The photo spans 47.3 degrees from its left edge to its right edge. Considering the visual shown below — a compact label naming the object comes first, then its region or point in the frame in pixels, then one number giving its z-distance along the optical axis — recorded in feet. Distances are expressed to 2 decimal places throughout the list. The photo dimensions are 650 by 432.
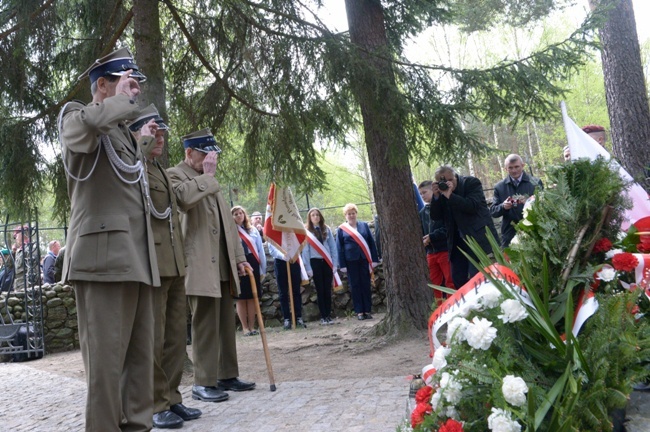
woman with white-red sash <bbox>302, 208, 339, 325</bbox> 38.99
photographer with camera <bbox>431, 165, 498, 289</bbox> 24.34
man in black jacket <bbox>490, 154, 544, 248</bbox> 24.58
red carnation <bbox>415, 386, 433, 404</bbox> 9.66
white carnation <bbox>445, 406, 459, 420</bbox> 8.99
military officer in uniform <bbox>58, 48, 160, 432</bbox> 11.96
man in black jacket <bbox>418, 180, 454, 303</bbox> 28.91
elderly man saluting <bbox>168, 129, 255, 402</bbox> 18.40
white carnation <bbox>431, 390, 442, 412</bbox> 9.11
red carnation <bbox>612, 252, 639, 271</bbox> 10.05
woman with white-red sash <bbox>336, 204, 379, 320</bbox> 38.93
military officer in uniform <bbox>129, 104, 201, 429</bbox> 15.81
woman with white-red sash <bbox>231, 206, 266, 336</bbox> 37.01
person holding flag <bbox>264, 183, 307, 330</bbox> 35.29
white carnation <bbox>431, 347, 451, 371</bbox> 9.67
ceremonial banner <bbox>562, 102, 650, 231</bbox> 11.75
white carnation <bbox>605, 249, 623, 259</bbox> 10.50
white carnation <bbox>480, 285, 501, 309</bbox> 9.65
